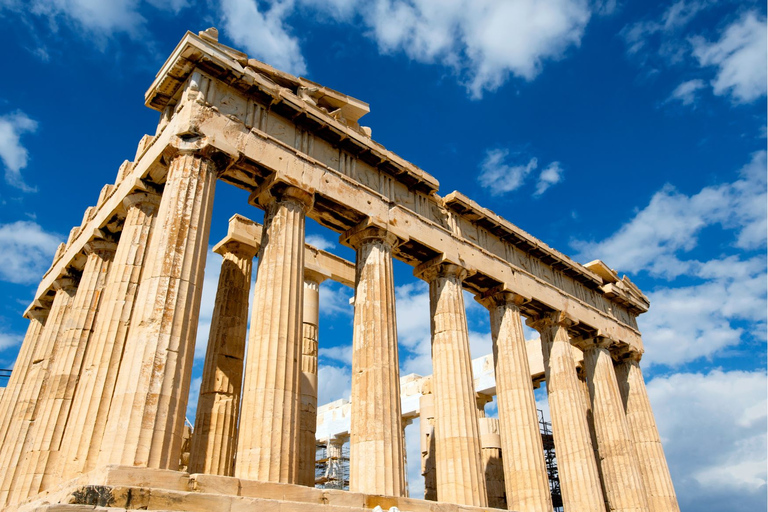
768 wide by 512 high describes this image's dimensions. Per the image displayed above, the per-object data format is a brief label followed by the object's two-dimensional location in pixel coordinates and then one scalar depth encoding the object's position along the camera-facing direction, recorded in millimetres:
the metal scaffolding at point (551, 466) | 34906
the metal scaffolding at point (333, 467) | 35750
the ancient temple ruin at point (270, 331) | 12039
